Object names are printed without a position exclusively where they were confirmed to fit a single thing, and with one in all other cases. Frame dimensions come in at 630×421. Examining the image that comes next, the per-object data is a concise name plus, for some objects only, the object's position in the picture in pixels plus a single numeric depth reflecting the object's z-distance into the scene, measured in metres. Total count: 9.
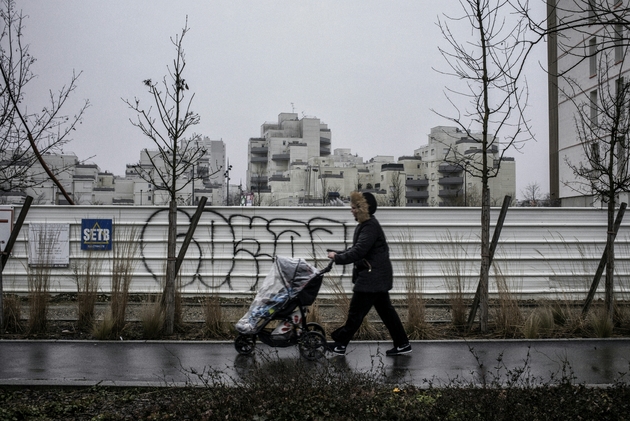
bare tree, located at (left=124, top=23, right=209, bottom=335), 9.43
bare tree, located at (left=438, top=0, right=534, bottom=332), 9.55
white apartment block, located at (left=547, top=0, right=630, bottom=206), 42.81
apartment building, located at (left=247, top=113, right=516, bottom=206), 107.25
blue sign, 13.42
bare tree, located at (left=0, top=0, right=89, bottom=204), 9.84
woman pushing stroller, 7.92
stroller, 7.91
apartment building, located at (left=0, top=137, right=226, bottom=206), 83.00
